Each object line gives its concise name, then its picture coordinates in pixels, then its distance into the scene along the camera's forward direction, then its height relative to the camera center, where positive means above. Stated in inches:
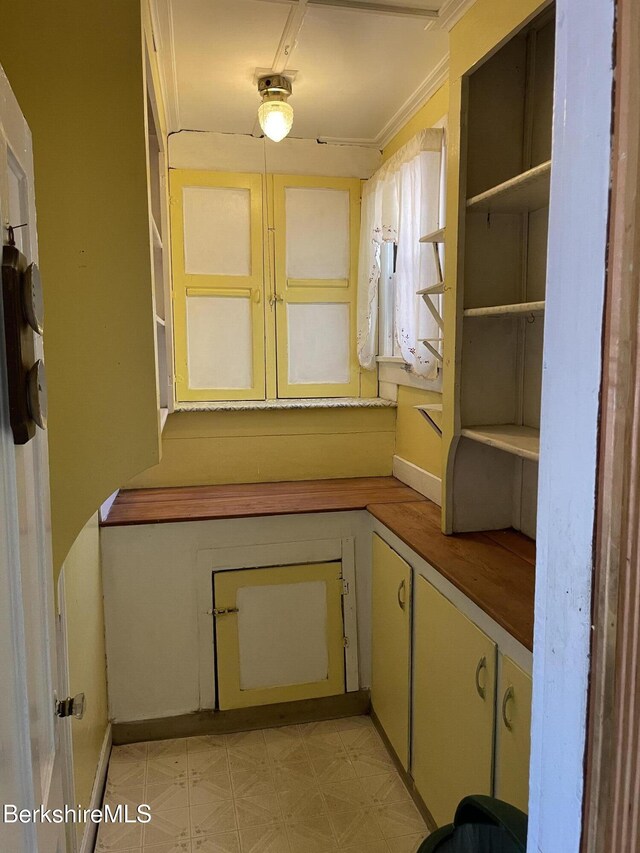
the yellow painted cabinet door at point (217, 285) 112.2 +14.5
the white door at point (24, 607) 28.5 -13.2
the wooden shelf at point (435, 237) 77.6 +16.3
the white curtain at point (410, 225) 88.5 +21.9
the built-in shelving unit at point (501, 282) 71.7 +9.8
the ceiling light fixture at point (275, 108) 86.3 +36.0
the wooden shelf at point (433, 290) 79.4 +9.6
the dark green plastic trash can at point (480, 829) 44.5 -35.3
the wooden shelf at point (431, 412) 83.9 -7.6
